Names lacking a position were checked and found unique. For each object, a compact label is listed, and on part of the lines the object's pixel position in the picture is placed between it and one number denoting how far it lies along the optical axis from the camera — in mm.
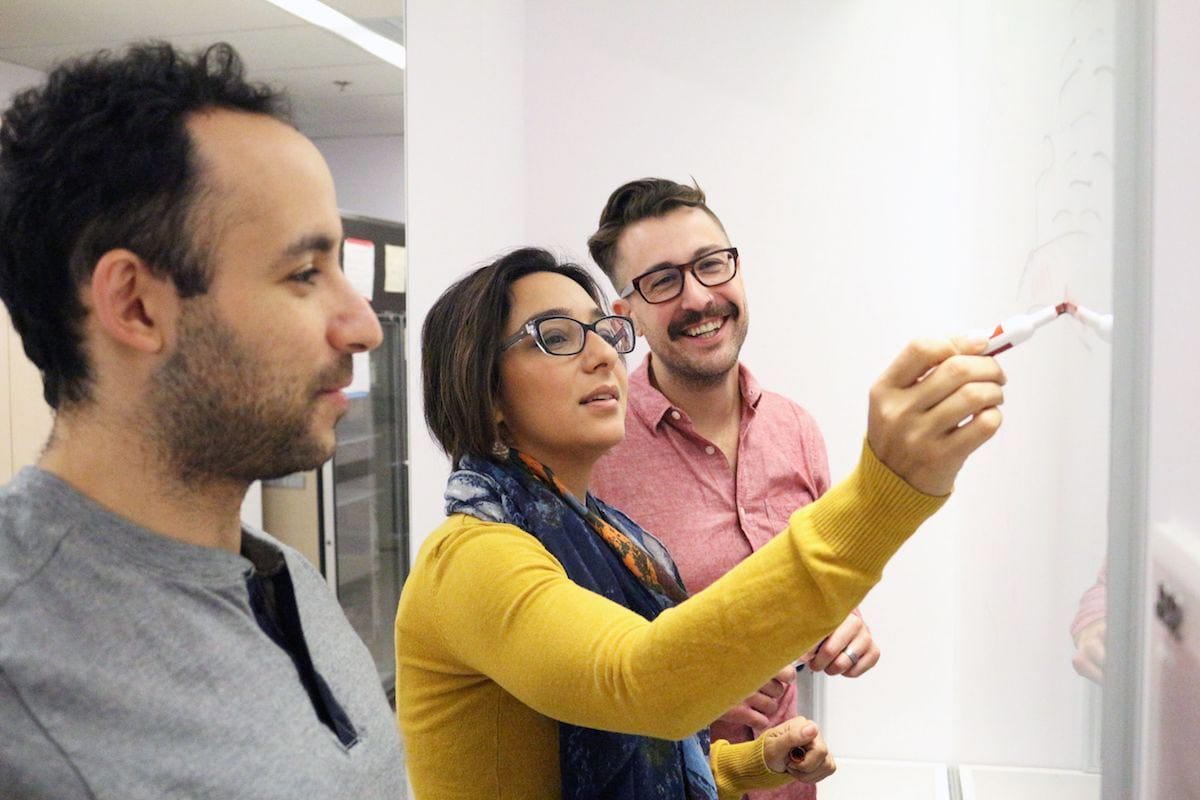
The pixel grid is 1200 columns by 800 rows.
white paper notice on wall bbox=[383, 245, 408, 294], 3254
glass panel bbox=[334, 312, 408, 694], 3273
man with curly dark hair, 744
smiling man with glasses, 1718
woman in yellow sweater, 786
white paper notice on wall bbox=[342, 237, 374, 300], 2994
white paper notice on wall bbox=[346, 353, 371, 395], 3199
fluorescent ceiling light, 3652
